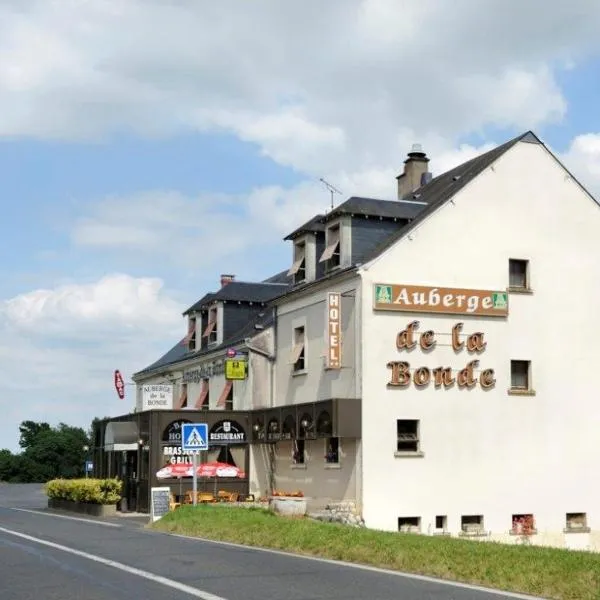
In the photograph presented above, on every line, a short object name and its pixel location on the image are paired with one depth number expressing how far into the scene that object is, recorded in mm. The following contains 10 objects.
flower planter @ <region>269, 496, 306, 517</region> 23016
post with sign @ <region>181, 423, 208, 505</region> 24844
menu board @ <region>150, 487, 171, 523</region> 27312
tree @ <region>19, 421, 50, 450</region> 128375
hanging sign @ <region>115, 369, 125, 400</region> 51841
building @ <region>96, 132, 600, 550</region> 29406
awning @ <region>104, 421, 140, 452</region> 36688
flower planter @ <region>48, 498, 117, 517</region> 33125
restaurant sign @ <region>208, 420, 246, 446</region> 35344
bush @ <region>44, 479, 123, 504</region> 33469
